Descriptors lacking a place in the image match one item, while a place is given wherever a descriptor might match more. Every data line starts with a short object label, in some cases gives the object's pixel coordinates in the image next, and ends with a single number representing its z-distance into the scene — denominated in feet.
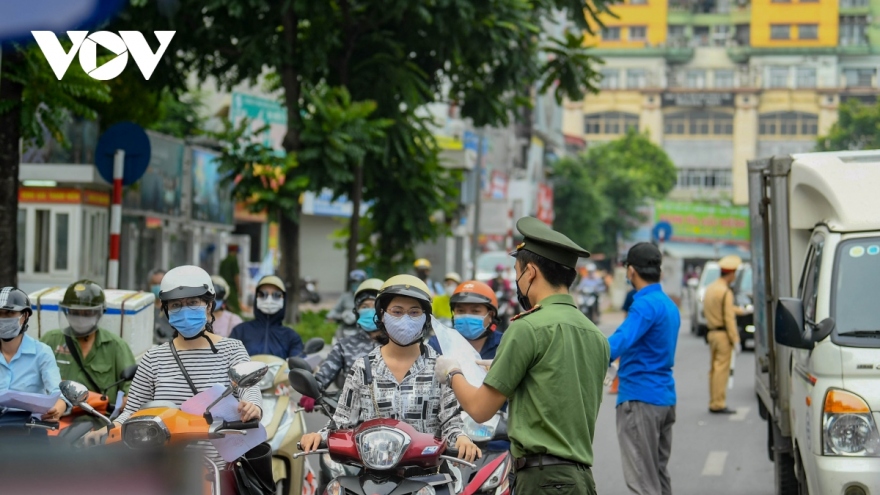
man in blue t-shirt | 43.76
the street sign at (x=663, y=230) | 222.28
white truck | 39.19
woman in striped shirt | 33.15
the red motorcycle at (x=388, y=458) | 29.92
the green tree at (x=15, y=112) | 65.38
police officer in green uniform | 26.83
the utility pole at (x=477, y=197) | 191.57
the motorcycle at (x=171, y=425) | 27.79
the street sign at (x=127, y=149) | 67.11
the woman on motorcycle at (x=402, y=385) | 33.12
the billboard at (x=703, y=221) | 459.79
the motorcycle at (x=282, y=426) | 45.10
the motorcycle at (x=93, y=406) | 40.06
